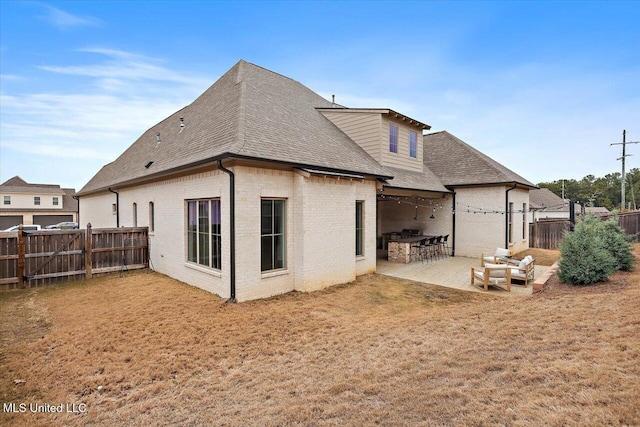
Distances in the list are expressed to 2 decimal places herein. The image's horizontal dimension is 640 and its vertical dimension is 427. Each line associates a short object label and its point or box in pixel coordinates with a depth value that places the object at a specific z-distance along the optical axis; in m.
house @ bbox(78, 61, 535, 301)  7.45
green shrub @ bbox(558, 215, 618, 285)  7.60
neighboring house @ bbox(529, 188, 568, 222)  34.57
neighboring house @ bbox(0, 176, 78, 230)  38.22
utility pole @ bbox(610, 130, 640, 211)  27.19
